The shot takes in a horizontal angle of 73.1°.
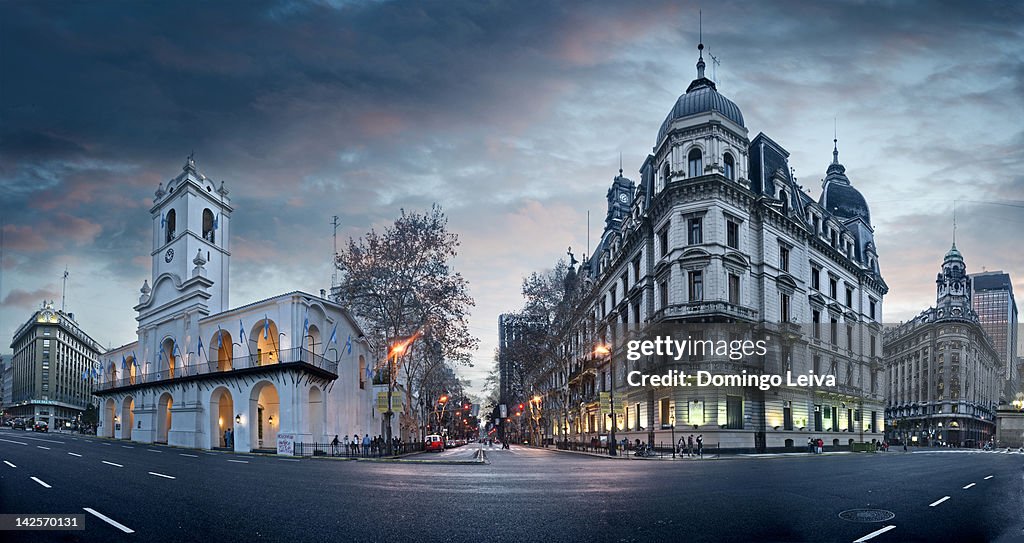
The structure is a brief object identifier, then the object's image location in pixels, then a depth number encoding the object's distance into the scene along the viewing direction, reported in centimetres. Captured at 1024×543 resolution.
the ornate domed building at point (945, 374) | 13388
